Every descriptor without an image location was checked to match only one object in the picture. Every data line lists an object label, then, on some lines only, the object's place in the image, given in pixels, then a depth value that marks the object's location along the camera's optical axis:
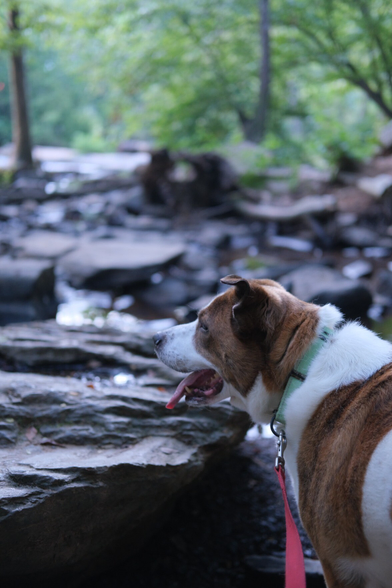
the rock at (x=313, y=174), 13.03
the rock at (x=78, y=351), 3.97
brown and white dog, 1.92
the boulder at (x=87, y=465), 2.21
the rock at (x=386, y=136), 9.68
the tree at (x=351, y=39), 7.67
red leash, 2.18
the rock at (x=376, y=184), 10.36
